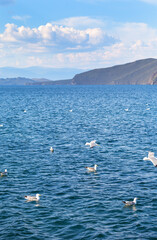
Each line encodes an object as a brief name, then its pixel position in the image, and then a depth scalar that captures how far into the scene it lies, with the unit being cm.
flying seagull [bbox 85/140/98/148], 3638
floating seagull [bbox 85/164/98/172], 2951
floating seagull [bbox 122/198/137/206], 2217
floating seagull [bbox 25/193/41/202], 2291
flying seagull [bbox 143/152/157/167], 2931
